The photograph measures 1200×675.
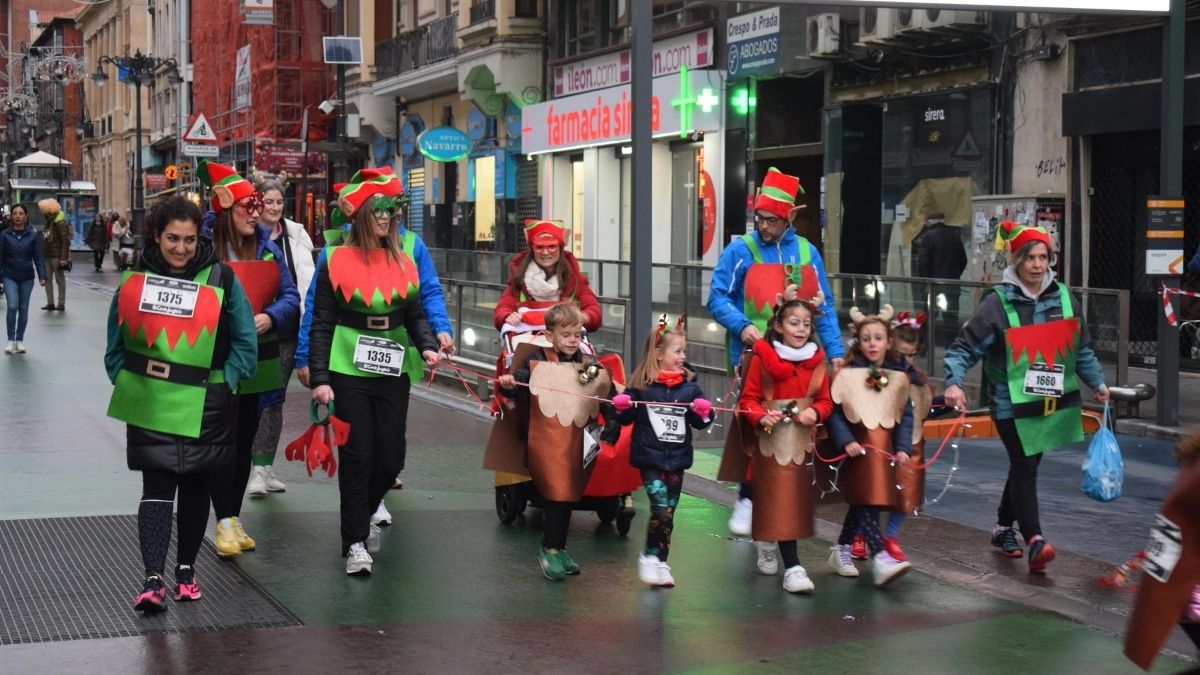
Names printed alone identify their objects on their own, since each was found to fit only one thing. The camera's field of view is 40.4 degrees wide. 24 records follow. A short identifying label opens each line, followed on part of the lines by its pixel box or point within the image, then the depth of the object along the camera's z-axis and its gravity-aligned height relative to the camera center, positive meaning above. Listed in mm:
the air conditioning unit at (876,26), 21156 +2853
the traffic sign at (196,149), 34688 +1984
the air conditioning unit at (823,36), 23000 +2925
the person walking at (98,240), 50562 +46
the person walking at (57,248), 28250 -114
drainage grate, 6609 -1547
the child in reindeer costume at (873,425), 7574 -859
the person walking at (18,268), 19797 -330
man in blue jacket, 8812 -162
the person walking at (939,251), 20328 -123
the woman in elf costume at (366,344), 7730 -492
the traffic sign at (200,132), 34000 +2293
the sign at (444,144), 33562 +2020
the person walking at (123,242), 43000 -19
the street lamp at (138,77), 51250 +5429
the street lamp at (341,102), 33194 +2883
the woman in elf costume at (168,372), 6887 -556
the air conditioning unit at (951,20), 20062 +2742
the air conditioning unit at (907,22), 20703 +2813
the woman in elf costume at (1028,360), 7945 -583
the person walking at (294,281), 8727 -294
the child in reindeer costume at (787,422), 7441 -822
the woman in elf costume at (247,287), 8250 -236
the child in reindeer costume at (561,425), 7703 -877
